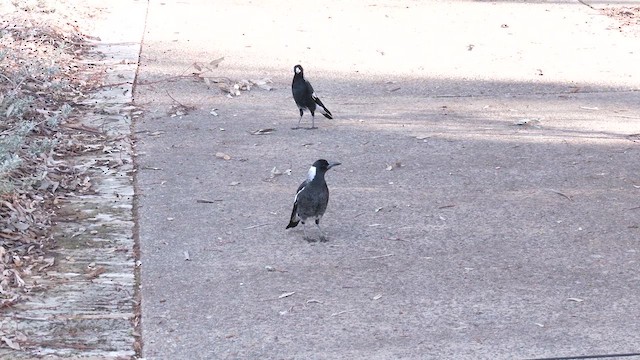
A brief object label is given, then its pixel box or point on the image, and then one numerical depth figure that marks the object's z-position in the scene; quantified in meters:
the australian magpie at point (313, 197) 12.59
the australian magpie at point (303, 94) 17.66
